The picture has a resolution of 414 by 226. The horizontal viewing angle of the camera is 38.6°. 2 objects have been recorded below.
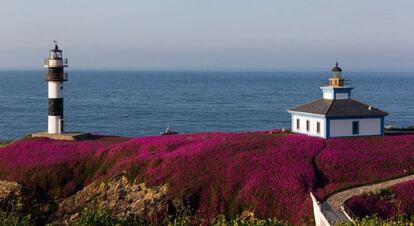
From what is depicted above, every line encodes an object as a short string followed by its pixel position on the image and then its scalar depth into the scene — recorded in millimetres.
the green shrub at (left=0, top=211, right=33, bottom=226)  30250
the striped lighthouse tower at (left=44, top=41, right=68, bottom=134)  60094
